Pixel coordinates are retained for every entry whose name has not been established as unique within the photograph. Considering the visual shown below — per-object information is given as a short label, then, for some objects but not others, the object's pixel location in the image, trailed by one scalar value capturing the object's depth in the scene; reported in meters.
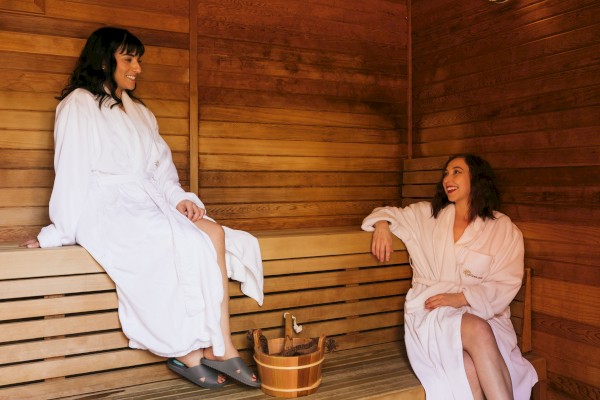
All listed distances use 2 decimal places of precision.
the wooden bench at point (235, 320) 2.24
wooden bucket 2.26
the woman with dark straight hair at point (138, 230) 2.31
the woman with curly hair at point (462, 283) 2.43
